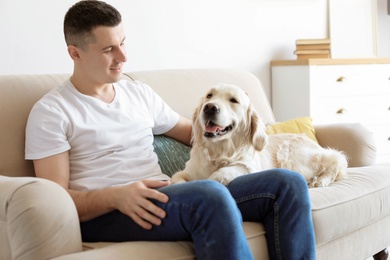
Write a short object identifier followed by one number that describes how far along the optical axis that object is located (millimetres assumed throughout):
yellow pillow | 2762
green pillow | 2348
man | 1603
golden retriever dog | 2020
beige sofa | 1505
